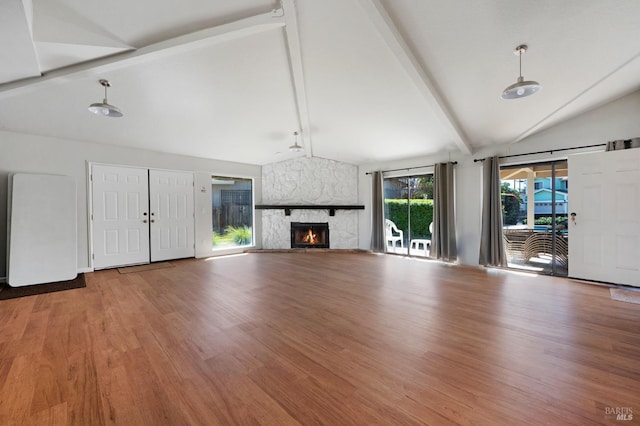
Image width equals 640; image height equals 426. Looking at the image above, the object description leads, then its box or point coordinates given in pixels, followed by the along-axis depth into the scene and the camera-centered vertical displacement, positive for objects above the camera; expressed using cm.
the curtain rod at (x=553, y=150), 406 +100
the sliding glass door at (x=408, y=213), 626 -4
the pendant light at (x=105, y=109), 310 +128
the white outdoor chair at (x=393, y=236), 674 -62
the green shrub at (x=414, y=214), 625 -6
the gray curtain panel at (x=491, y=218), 487 -14
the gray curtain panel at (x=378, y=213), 684 -3
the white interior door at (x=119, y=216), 500 -1
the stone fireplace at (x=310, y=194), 744 +53
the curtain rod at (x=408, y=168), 568 +106
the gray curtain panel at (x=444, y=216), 553 -10
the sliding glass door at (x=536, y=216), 450 -11
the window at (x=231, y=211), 677 +8
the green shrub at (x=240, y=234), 708 -55
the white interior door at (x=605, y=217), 370 -12
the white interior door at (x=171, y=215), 571 +0
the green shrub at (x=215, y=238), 666 -62
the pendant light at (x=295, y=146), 552 +141
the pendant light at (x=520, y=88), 259 +123
